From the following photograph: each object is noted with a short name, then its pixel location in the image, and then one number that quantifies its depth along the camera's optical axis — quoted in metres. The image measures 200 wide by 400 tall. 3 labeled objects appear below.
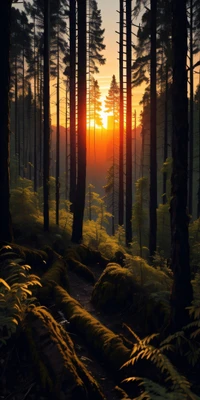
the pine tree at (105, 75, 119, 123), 52.64
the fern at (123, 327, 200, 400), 3.48
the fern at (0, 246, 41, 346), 4.16
